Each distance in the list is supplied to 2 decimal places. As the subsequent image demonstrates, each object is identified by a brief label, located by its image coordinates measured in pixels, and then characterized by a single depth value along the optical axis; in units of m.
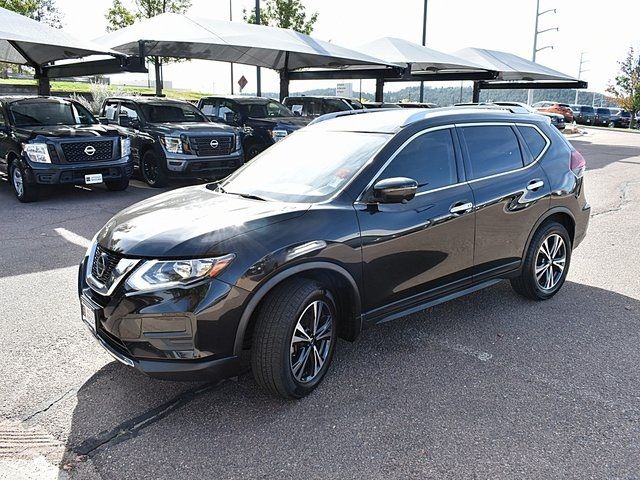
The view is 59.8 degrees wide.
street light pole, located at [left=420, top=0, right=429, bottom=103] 28.22
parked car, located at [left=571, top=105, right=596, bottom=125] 46.41
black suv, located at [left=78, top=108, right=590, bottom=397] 3.00
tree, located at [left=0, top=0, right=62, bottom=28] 26.91
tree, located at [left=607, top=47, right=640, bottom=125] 46.41
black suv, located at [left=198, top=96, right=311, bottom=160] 12.47
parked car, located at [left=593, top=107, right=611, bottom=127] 46.81
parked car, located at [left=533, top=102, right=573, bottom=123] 38.19
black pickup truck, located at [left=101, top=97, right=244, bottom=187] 10.54
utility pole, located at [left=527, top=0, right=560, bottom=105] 37.81
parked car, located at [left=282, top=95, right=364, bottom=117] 15.93
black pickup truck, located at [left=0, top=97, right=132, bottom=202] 9.23
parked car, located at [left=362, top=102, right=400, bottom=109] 19.00
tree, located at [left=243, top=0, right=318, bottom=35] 29.86
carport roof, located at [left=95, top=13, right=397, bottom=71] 15.03
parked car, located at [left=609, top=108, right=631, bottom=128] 47.64
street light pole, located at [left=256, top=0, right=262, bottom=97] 21.47
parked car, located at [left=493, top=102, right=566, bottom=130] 26.82
